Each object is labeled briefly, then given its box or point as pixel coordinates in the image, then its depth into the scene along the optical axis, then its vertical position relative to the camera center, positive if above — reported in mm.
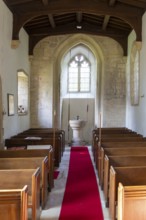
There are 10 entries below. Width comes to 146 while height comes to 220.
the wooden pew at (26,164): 2801 -847
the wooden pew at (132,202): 1677 -846
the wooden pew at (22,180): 2256 -883
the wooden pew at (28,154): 3321 -826
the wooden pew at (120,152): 3375 -810
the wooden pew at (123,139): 4467 -791
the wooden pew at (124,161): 2904 -838
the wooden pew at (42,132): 5620 -819
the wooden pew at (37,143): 4613 -889
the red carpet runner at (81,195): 2479 -1412
